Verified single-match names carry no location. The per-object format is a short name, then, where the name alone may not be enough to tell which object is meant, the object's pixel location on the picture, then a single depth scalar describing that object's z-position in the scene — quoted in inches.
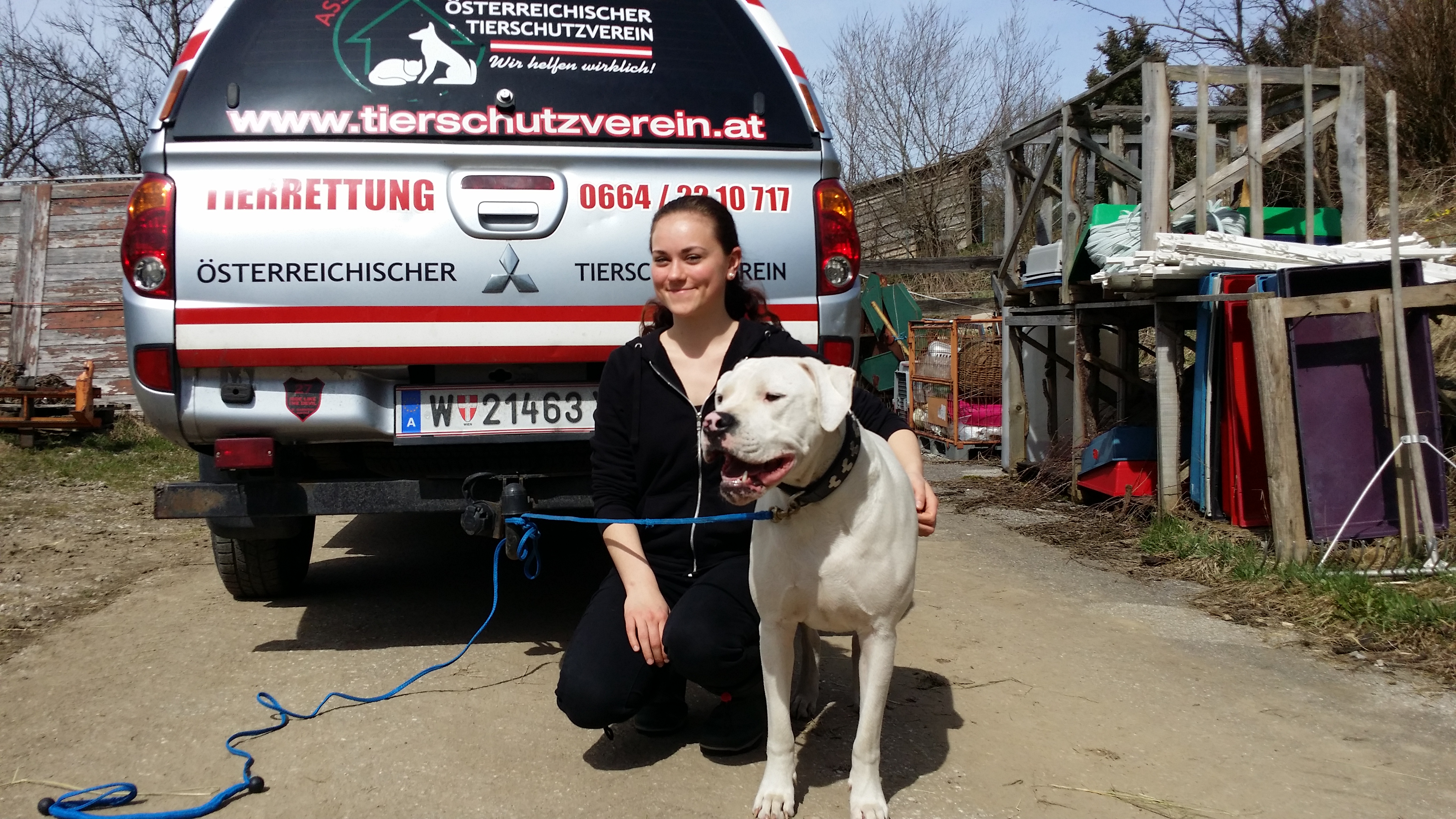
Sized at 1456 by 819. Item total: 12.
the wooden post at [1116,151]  333.4
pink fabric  376.8
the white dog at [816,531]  90.7
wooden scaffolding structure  186.4
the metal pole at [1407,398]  178.2
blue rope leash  100.7
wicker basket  379.9
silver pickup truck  131.5
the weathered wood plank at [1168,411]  225.5
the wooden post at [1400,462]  182.9
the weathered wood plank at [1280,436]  184.9
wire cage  377.4
